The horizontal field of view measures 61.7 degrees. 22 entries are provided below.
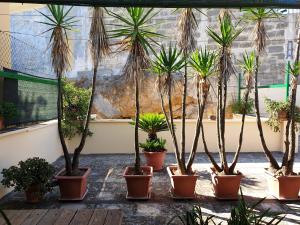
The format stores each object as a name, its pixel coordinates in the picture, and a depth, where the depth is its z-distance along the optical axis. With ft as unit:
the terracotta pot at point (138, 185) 11.98
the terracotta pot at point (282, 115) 18.91
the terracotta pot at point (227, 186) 11.99
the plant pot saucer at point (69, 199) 12.02
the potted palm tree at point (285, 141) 11.76
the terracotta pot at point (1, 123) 12.86
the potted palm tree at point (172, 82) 12.09
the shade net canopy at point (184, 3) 5.61
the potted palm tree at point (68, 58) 11.96
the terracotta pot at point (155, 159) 16.61
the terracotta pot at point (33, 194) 11.68
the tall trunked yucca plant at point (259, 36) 12.11
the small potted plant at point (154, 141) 16.66
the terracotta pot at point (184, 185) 12.04
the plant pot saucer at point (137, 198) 12.04
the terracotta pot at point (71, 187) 11.93
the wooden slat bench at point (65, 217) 6.82
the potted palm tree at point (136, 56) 11.99
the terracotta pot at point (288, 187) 11.70
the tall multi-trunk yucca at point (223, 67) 11.94
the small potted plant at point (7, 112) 12.90
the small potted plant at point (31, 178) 11.34
